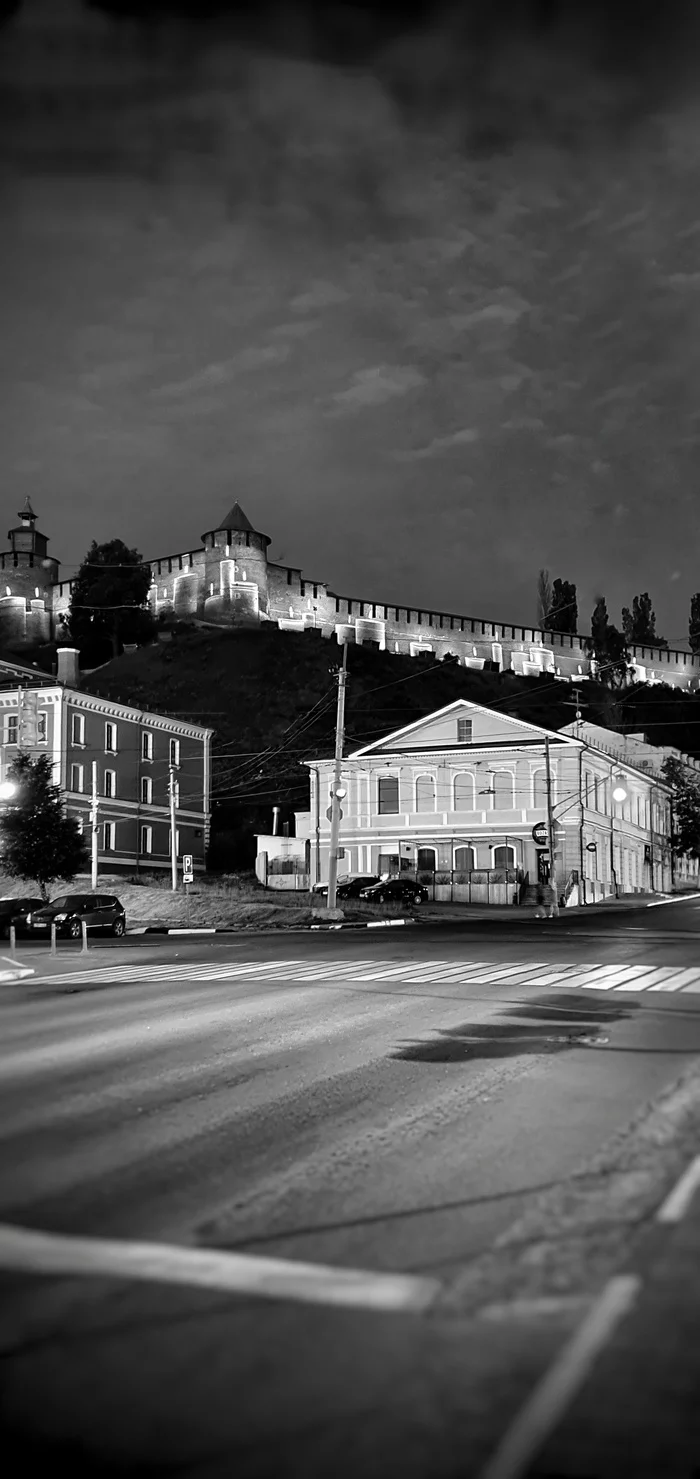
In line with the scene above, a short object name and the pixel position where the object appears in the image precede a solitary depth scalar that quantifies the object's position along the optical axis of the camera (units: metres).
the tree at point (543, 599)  186.00
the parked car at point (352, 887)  59.09
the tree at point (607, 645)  165.12
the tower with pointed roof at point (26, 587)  162.50
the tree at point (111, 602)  147.00
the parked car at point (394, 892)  56.66
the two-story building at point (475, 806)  66.06
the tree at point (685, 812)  90.88
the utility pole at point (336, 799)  40.78
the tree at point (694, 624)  182.00
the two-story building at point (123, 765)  65.06
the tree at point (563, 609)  183.12
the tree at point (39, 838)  51.56
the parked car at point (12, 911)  41.38
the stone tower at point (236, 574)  156.00
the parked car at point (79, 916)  39.16
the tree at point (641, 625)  182.62
